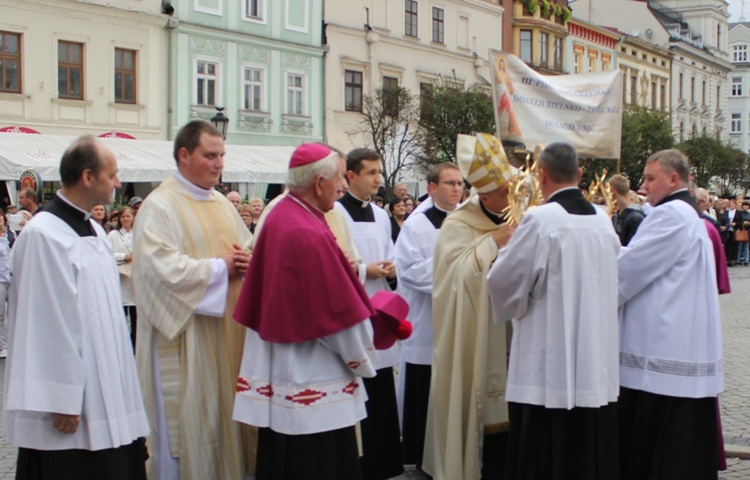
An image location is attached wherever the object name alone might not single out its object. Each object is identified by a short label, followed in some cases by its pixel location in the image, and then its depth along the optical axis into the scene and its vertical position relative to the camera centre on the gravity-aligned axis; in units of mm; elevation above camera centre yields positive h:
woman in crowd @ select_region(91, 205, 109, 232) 10898 -67
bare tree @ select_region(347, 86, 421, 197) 29156 +2866
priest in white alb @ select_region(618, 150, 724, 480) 5312 -763
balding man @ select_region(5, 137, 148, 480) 3852 -599
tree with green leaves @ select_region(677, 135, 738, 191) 47500 +2835
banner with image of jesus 7902 +926
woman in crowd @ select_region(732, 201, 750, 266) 27156 -473
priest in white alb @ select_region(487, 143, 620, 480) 4719 -600
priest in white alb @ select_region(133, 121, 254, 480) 4781 -609
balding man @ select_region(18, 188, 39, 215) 12789 +99
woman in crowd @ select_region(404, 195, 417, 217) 12962 +86
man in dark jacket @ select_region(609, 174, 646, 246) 8680 +5
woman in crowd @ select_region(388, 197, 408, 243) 11766 +15
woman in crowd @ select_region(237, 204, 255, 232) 13288 -69
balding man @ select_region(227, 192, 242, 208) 13984 +172
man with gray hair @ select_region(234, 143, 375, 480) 4102 -583
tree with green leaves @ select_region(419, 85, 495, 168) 30312 +3032
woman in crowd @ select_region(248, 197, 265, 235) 13879 +21
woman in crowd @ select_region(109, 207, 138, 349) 9891 -512
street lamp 18125 +1769
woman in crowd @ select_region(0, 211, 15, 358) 10938 -792
